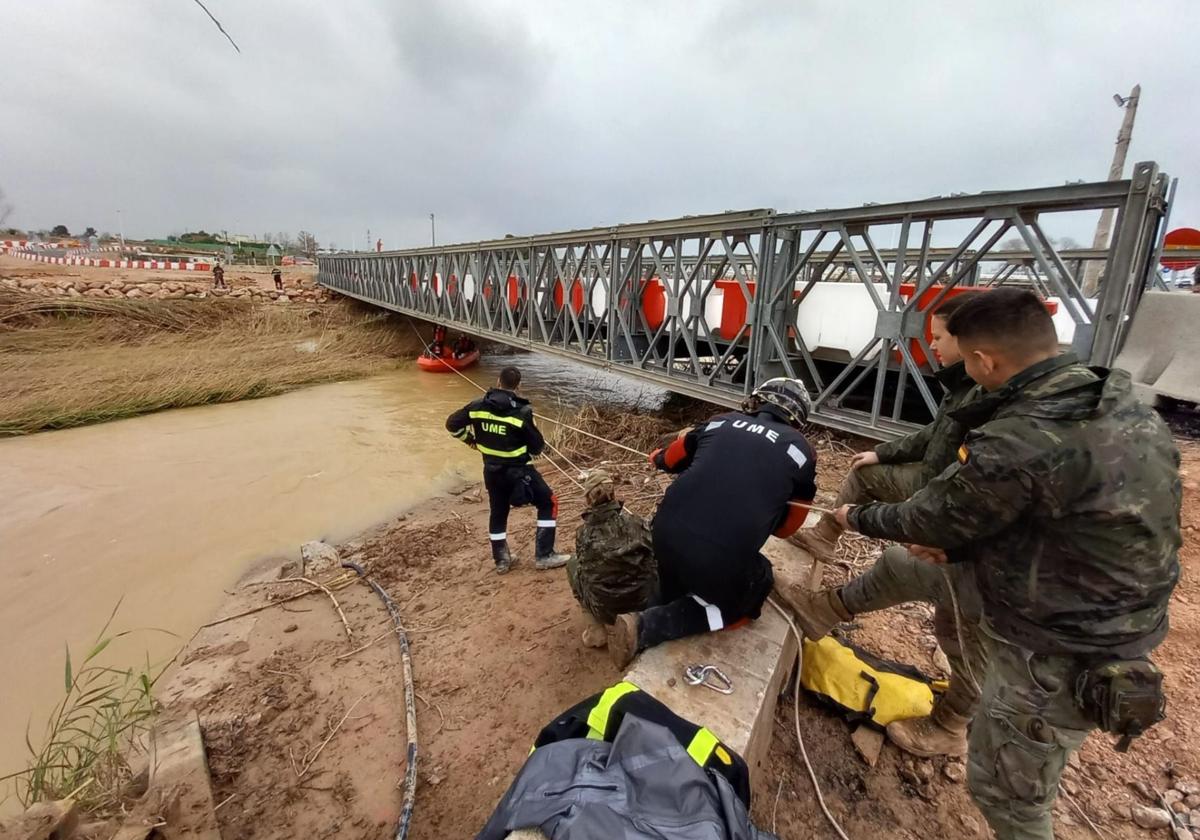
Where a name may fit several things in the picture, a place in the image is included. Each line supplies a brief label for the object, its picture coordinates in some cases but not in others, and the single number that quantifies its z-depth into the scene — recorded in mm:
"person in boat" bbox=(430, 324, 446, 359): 16516
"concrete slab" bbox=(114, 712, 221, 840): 2242
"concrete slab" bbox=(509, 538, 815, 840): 2174
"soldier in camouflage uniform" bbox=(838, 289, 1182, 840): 1515
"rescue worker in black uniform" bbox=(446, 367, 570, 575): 4309
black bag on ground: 1611
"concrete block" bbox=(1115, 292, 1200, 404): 5141
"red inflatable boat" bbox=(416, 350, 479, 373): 16062
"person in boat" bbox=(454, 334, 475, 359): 16531
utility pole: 12828
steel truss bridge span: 3557
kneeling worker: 2396
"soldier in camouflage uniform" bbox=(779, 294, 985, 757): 2152
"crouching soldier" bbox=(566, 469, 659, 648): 2799
